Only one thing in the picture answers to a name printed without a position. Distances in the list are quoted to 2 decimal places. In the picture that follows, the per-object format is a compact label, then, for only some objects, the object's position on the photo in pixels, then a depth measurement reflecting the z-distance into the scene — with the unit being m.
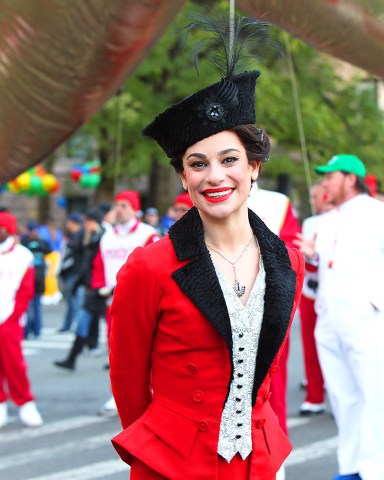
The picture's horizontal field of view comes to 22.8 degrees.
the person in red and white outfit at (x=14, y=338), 8.05
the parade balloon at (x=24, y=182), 22.62
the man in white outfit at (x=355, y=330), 5.59
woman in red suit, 2.80
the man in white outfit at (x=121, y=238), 9.09
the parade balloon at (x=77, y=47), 4.58
